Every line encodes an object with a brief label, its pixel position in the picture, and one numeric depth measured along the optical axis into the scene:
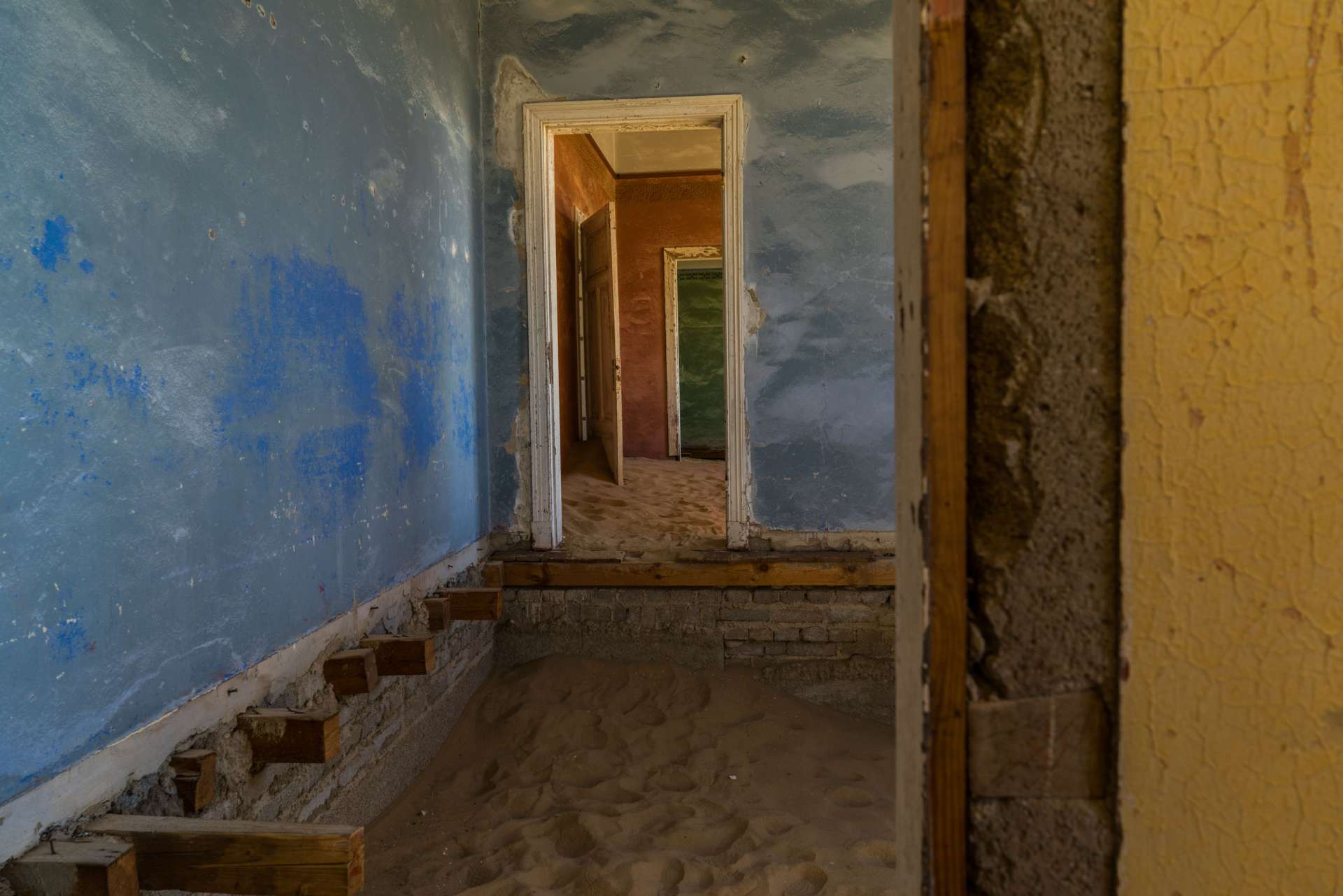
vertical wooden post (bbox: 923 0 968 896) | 0.78
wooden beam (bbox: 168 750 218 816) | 1.89
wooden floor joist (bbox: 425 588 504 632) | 3.56
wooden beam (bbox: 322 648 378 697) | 2.58
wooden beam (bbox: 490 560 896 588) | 4.25
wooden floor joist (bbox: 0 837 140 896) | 1.44
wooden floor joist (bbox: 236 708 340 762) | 2.07
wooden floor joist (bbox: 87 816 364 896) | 1.60
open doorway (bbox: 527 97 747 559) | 4.51
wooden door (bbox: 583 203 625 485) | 6.82
